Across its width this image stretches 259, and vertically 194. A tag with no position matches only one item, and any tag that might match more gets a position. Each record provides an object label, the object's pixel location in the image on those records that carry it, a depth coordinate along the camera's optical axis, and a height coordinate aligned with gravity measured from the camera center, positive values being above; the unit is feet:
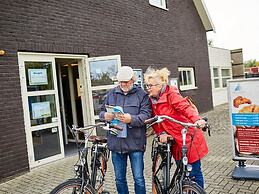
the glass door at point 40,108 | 16.42 -0.76
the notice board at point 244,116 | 12.62 -1.81
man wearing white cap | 8.66 -1.40
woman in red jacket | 8.33 -0.82
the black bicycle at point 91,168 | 7.83 -2.71
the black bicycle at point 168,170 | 7.45 -2.83
